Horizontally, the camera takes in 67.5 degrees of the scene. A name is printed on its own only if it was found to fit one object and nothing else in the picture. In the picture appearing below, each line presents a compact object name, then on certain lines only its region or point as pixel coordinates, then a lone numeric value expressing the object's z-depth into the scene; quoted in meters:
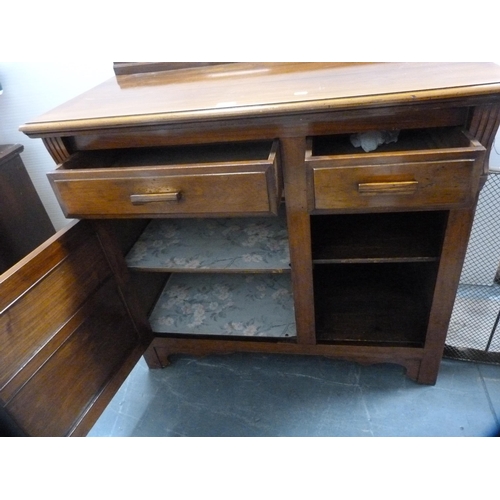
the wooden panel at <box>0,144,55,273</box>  1.02
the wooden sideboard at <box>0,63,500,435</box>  0.55
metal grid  0.90
